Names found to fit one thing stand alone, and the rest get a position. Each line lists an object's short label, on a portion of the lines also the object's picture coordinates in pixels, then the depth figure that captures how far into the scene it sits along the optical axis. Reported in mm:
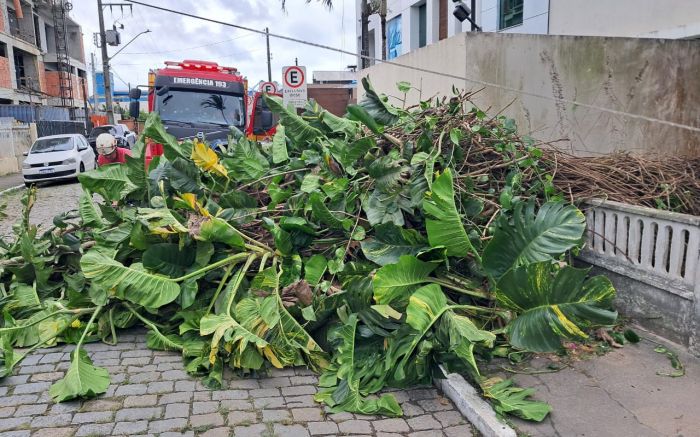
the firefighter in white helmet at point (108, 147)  9109
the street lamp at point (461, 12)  8930
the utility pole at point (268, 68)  45753
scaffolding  37219
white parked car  16234
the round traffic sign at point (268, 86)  18572
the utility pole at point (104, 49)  28125
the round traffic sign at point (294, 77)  12414
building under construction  29469
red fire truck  12156
